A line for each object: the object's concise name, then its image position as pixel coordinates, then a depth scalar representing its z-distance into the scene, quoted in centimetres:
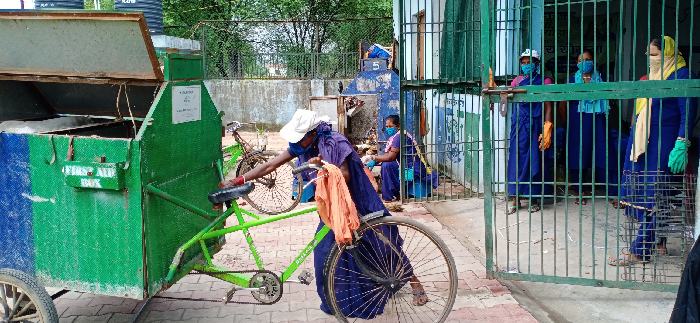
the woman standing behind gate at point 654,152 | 438
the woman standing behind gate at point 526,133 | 653
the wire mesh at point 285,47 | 1648
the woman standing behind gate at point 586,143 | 691
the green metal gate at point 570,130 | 421
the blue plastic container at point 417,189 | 773
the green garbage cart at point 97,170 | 334
